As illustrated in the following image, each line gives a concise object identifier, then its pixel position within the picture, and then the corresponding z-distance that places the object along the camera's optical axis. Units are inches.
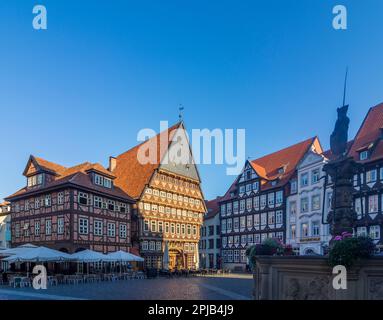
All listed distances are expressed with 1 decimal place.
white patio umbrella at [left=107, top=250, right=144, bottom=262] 1033.2
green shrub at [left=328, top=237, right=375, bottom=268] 292.8
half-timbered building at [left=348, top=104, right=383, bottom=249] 1159.6
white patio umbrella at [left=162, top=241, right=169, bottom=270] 1518.2
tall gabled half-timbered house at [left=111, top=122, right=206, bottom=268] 1503.4
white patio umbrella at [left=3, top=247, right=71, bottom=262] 869.2
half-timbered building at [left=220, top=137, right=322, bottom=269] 1652.3
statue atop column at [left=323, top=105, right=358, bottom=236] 378.6
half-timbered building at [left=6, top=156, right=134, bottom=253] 1194.0
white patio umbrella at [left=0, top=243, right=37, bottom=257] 959.9
